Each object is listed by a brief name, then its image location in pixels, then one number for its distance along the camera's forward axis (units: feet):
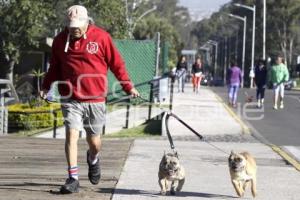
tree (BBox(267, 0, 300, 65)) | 272.31
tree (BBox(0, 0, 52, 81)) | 99.35
